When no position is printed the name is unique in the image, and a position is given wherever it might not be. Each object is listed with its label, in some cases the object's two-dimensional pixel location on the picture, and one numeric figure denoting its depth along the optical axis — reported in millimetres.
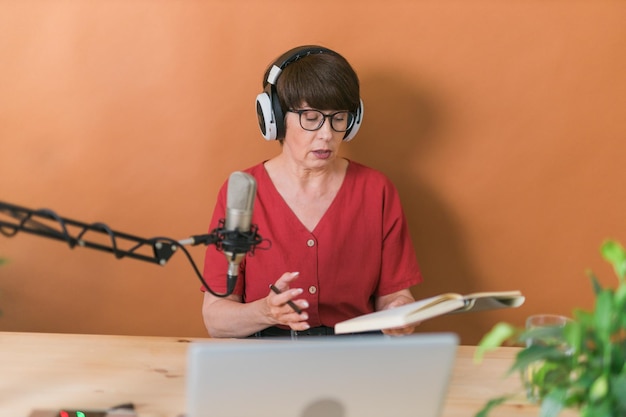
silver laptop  934
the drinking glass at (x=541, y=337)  1065
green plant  998
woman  1762
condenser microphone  1151
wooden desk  1347
